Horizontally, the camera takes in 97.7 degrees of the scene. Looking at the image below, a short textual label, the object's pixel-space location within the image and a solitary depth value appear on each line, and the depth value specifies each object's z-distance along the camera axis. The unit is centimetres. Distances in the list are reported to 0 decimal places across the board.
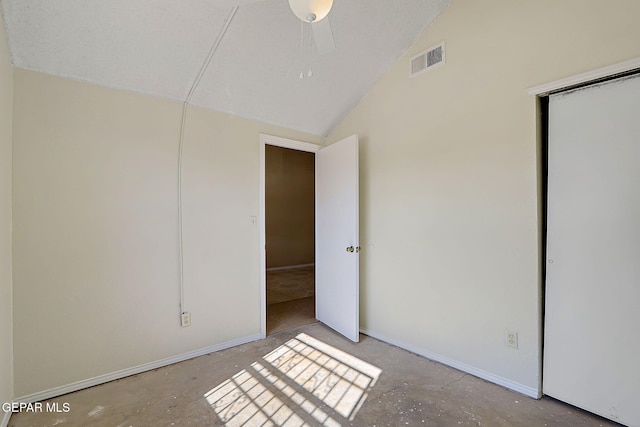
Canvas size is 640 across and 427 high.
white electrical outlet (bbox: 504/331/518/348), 196
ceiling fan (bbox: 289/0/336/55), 113
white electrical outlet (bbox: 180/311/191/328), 243
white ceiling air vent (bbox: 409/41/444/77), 234
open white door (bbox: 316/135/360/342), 279
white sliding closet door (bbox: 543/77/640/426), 157
